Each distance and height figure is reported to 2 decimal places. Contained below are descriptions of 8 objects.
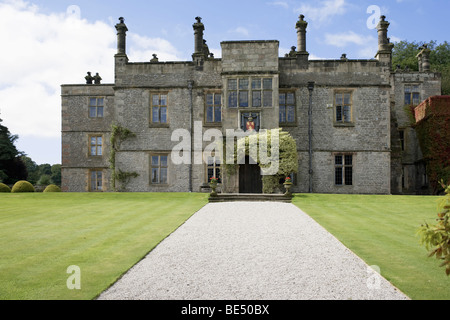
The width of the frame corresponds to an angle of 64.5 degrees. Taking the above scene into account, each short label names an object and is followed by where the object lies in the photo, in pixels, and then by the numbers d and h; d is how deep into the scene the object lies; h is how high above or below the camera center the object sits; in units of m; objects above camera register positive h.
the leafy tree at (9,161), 36.50 +0.86
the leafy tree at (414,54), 38.44 +13.11
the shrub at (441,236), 3.76 -0.73
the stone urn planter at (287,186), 16.55 -0.84
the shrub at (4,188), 23.81 -1.27
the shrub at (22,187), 23.09 -1.16
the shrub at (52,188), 26.41 -1.46
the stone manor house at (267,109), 20.17 +3.50
